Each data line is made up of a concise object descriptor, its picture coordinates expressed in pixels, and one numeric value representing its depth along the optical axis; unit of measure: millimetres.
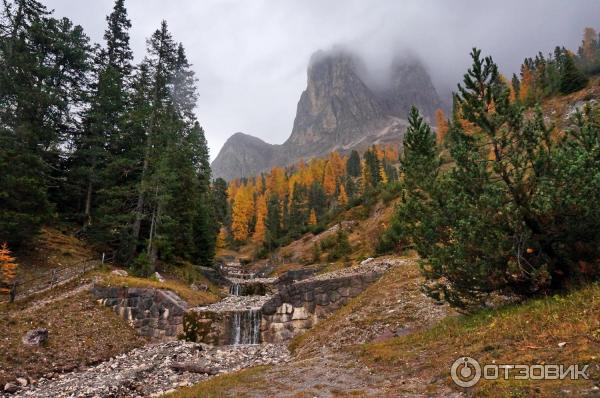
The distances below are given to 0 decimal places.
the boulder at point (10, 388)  14489
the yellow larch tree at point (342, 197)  106562
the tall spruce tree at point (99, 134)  37344
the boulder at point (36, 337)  17672
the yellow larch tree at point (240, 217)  100506
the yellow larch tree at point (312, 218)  93375
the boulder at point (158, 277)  31094
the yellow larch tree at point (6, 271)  22188
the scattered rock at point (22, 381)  15138
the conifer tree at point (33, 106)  27375
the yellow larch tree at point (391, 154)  171625
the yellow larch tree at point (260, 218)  92250
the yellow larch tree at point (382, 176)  100600
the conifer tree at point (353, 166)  140688
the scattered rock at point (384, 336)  15203
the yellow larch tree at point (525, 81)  91575
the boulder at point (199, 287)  36669
